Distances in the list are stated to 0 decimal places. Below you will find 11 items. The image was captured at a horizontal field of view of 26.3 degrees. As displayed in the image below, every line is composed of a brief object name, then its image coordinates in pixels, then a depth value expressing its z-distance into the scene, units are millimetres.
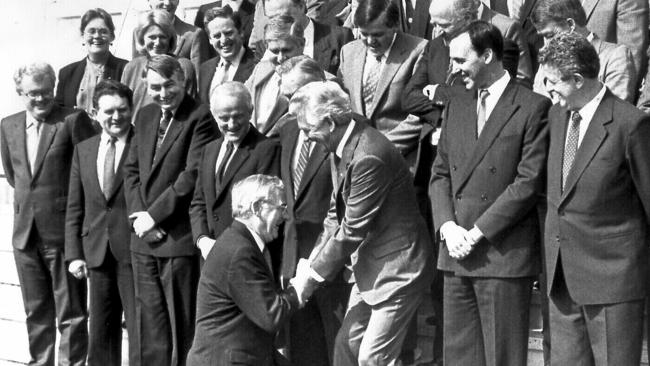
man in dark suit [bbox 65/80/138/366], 8406
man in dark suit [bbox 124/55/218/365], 8062
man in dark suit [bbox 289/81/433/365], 6547
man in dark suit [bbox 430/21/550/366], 6609
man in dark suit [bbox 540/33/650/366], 6309
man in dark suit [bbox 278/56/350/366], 7355
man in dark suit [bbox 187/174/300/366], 6258
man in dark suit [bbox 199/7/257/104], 8750
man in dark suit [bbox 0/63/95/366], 8844
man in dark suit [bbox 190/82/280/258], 7617
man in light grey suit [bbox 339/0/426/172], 7727
